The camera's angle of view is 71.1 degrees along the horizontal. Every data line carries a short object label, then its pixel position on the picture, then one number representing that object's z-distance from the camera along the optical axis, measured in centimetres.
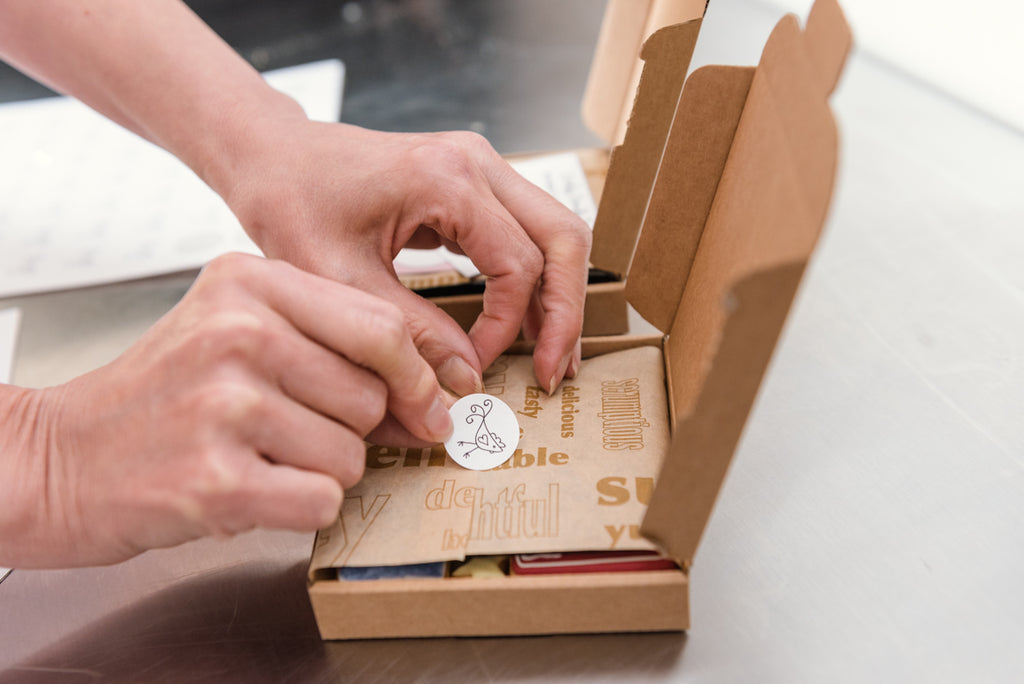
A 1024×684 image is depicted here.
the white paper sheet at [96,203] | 91
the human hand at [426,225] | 59
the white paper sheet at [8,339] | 76
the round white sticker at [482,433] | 55
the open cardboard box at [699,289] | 38
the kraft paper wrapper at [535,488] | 48
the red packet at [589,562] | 47
